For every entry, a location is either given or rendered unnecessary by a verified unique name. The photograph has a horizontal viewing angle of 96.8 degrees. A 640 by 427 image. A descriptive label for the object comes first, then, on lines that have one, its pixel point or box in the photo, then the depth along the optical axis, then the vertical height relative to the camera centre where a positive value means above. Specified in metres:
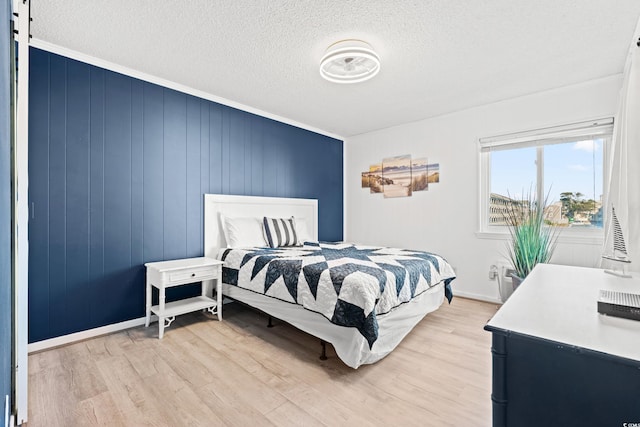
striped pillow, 3.48 -0.24
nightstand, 2.52 -0.63
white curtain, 1.64 +0.26
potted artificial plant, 2.95 -0.27
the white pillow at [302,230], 3.79 -0.23
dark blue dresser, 0.65 -0.38
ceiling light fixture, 2.25 +1.28
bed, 1.97 -0.56
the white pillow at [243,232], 3.28 -0.23
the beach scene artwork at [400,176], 4.10 +0.59
